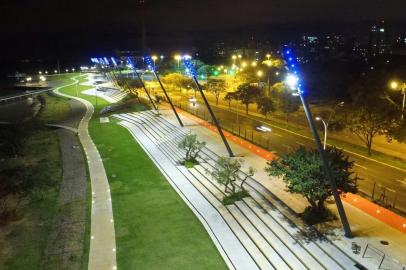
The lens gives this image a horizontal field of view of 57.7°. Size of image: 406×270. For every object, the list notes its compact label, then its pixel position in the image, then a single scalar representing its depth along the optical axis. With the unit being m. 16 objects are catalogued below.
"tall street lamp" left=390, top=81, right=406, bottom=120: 33.55
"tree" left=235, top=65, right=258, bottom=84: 75.31
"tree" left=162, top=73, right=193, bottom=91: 77.19
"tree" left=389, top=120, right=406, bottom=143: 31.06
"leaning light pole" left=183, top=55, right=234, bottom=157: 28.42
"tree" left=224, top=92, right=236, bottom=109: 56.28
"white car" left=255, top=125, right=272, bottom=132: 41.38
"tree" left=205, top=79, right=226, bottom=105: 66.38
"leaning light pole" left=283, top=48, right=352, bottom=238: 15.06
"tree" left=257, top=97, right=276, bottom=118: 47.84
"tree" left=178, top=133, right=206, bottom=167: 28.27
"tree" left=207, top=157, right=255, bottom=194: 21.65
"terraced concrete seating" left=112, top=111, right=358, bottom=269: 15.34
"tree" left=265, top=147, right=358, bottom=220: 16.86
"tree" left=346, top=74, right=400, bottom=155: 31.35
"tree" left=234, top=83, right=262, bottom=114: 53.06
